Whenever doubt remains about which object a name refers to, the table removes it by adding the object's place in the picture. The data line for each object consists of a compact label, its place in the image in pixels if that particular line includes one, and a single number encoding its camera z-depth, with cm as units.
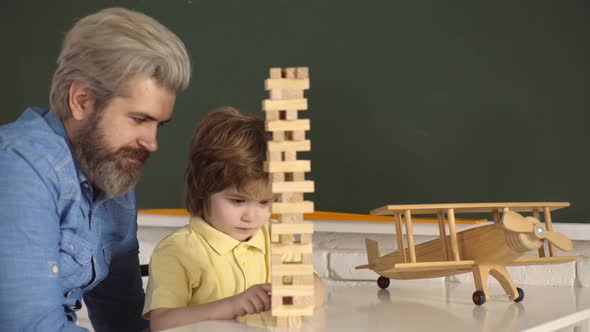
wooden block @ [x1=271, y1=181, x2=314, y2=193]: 240
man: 255
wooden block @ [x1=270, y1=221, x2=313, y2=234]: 241
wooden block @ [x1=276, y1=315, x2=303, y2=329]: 244
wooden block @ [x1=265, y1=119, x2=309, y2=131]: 240
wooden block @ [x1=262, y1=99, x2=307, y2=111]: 241
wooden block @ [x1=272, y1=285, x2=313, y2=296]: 242
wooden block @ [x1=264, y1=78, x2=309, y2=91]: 240
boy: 277
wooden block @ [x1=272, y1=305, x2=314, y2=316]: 243
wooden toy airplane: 263
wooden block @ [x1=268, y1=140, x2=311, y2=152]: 240
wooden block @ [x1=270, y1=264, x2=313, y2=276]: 241
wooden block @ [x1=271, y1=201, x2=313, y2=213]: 241
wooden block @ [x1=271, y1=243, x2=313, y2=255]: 242
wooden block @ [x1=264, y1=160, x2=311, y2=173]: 240
